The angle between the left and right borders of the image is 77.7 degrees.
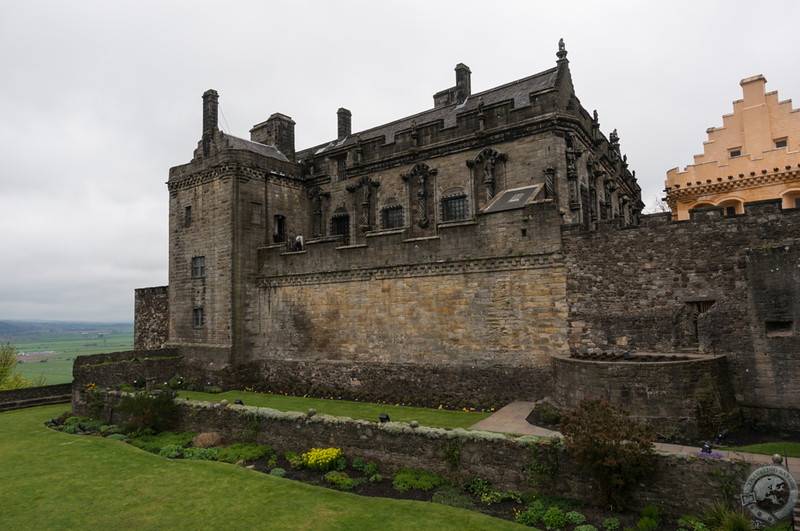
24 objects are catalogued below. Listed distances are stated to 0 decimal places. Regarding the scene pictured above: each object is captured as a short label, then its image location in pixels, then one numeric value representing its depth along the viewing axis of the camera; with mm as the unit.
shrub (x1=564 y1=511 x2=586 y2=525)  10977
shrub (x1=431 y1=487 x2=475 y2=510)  12227
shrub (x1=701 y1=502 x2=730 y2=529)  9979
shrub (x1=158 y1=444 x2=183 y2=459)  16641
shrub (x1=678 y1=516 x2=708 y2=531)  10136
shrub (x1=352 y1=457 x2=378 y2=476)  14429
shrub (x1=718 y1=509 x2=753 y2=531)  9523
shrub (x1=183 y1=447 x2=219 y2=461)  16375
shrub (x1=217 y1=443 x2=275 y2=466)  16141
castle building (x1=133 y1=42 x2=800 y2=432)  14719
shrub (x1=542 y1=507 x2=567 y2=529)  10898
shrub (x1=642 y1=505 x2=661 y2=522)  10656
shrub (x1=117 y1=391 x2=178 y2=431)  19266
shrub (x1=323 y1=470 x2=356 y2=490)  13643
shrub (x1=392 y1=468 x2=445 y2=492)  13223
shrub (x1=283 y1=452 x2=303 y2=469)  15202
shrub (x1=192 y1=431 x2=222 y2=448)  17453
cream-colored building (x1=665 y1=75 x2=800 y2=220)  25391
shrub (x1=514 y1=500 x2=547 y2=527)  11195
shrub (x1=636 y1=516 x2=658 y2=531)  10344
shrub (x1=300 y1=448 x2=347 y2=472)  14844
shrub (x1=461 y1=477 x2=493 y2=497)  12750
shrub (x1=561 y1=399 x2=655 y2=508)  10977
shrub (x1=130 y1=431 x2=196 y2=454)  17611
